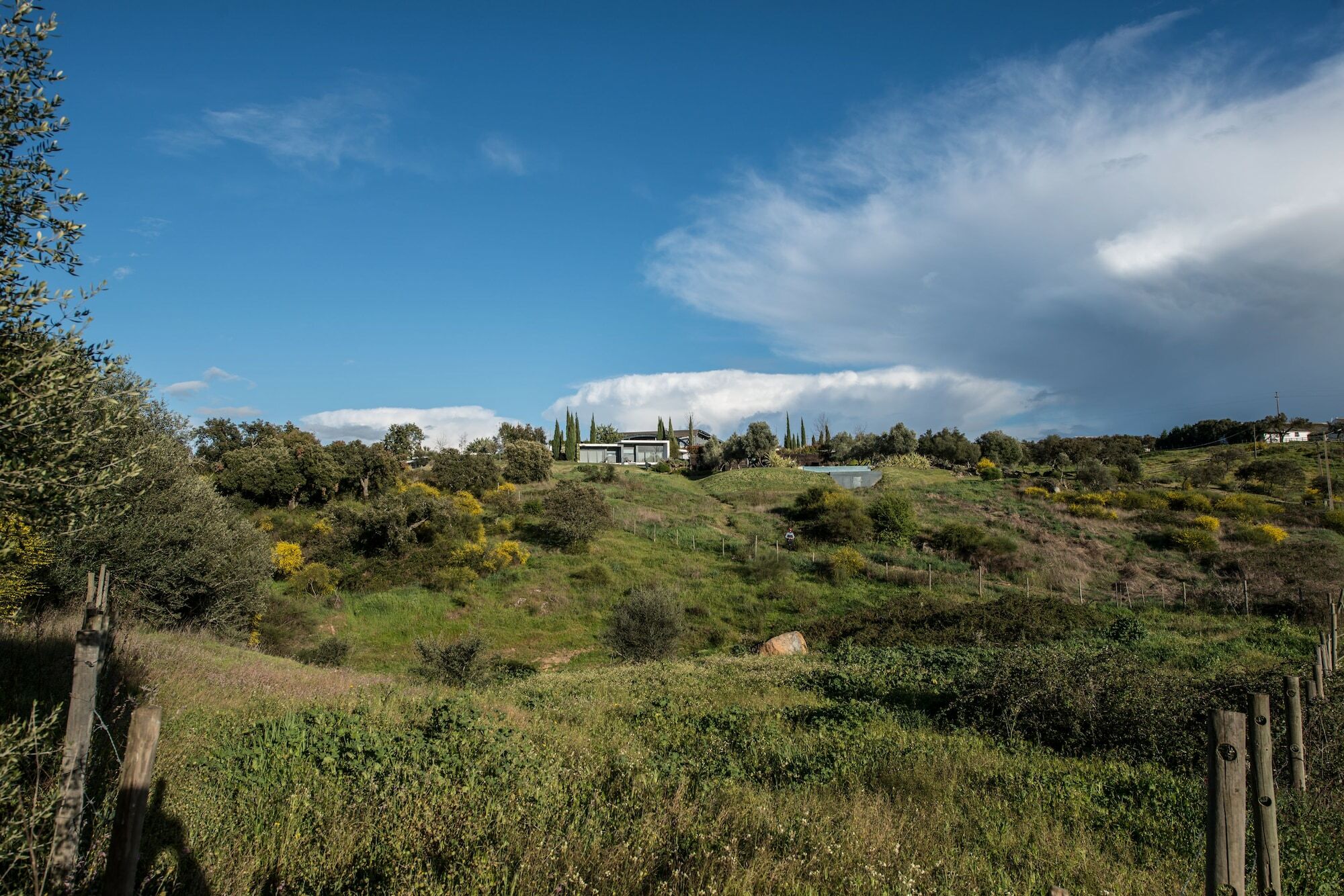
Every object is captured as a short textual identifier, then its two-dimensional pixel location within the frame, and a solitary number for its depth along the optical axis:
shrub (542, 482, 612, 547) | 42.06
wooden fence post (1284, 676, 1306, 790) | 7.32
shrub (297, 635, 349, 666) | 24.61
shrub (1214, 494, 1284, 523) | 46.12
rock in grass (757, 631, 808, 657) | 25.69
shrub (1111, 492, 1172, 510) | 50.88
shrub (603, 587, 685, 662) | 25.47
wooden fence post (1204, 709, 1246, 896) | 4.25
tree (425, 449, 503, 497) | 55.03
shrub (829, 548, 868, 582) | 36.59
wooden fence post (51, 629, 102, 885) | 4.18
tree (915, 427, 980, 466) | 87.69
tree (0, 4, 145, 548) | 5.57
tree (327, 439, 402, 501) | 52.25
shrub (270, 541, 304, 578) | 33.97
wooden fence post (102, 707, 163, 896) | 3.88
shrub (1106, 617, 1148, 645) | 21.05
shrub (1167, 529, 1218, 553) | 40.09
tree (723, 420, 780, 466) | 89.19
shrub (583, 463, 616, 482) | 67.44
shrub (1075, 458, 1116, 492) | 61.50
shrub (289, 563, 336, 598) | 33.25
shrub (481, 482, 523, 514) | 49.62
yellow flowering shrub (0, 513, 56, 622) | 12.99
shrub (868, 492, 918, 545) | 45.41
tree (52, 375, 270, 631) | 18.23
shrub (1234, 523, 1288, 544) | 40.47
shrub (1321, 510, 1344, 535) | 43.25
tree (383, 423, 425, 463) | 69.56
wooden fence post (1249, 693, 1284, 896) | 4.82
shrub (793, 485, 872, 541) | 46.16
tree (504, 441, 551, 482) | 64.19
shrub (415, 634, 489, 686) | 20.31
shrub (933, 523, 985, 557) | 41.69
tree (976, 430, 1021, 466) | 88.12
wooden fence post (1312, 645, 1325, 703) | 9.78
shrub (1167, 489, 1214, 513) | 49.06
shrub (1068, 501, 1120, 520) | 48.50
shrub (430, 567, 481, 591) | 34.91
